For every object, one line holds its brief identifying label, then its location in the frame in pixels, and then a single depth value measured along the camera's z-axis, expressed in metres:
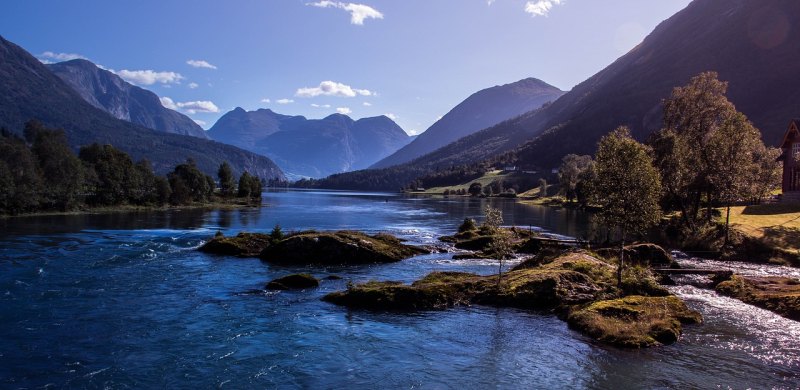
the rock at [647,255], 48.75
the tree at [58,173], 115.50
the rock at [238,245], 56.66
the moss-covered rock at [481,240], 62.78
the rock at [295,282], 38.72
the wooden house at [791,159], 83.25
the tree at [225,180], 194.00
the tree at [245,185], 192.62
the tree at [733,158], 62.25
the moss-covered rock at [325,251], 51.94
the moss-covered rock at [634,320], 26.91
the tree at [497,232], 40.41
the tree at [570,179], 176.12
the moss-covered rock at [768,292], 32.84
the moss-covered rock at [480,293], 34.06
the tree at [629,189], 38.31
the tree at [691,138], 69.56
